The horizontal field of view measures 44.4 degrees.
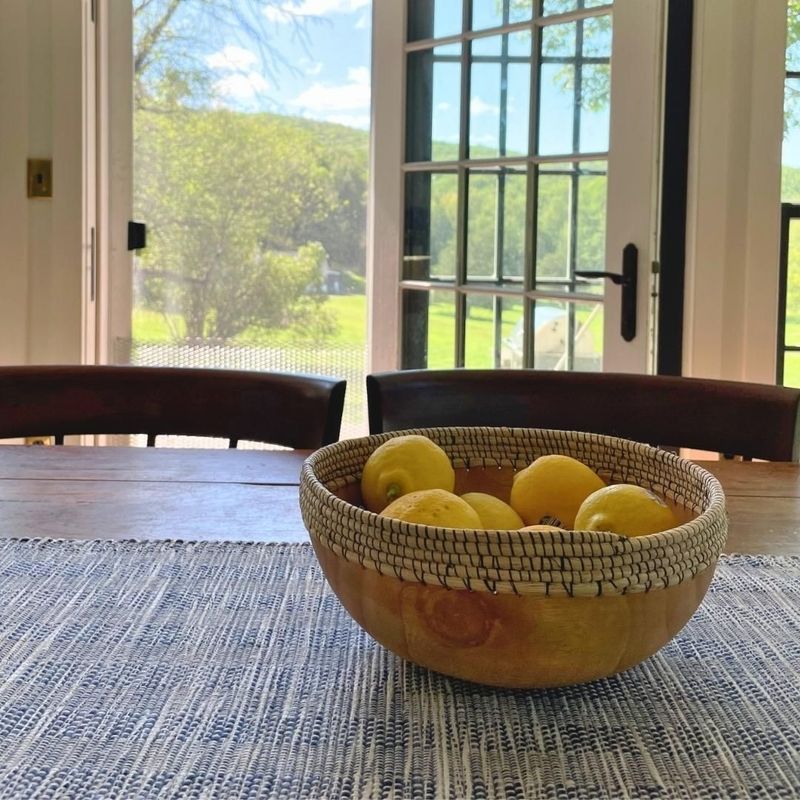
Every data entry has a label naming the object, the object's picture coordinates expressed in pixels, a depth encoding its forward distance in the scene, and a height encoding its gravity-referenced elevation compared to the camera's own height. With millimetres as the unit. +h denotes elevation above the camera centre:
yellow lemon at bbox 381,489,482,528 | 534 -118
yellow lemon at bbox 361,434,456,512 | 629 -113
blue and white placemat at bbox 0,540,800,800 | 451 -218
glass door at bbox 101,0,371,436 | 3100 +356
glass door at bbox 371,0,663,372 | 2168 +280
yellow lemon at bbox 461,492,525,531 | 585 -130
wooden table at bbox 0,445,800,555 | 845 -198
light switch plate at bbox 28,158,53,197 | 2465 +284
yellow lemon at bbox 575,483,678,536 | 552 -121
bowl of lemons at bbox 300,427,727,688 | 476 -139
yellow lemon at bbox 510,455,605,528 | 624 -123
